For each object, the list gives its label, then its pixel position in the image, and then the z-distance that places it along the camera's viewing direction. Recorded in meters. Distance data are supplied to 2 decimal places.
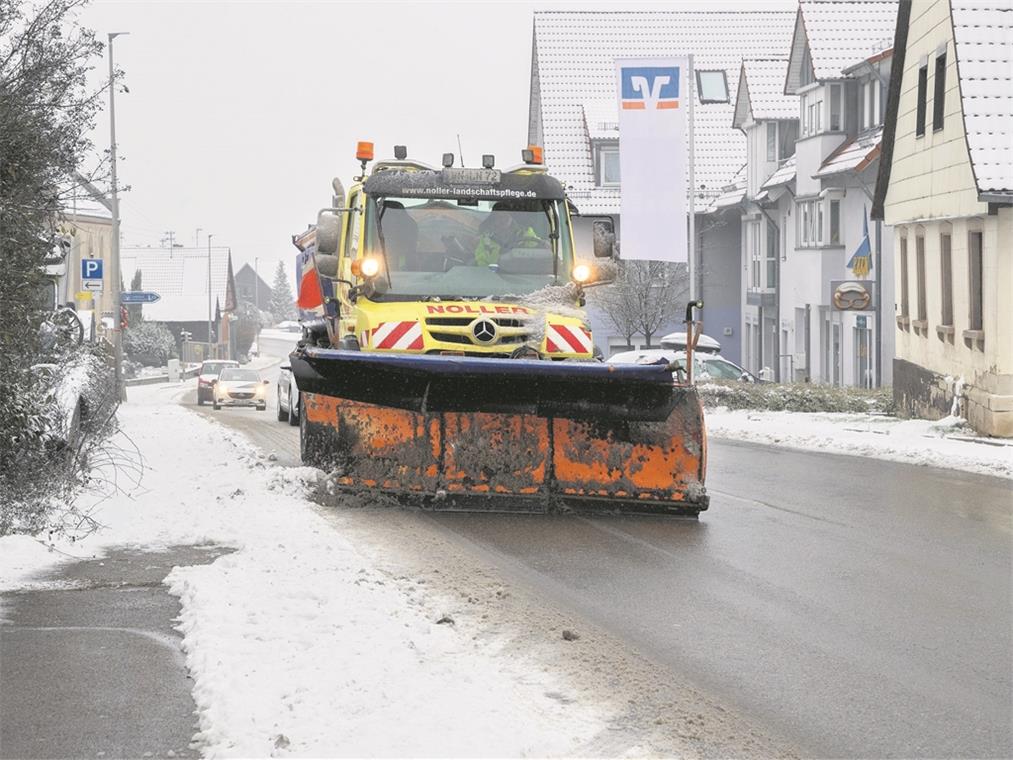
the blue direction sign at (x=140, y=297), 46.59
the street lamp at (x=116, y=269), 45.59
